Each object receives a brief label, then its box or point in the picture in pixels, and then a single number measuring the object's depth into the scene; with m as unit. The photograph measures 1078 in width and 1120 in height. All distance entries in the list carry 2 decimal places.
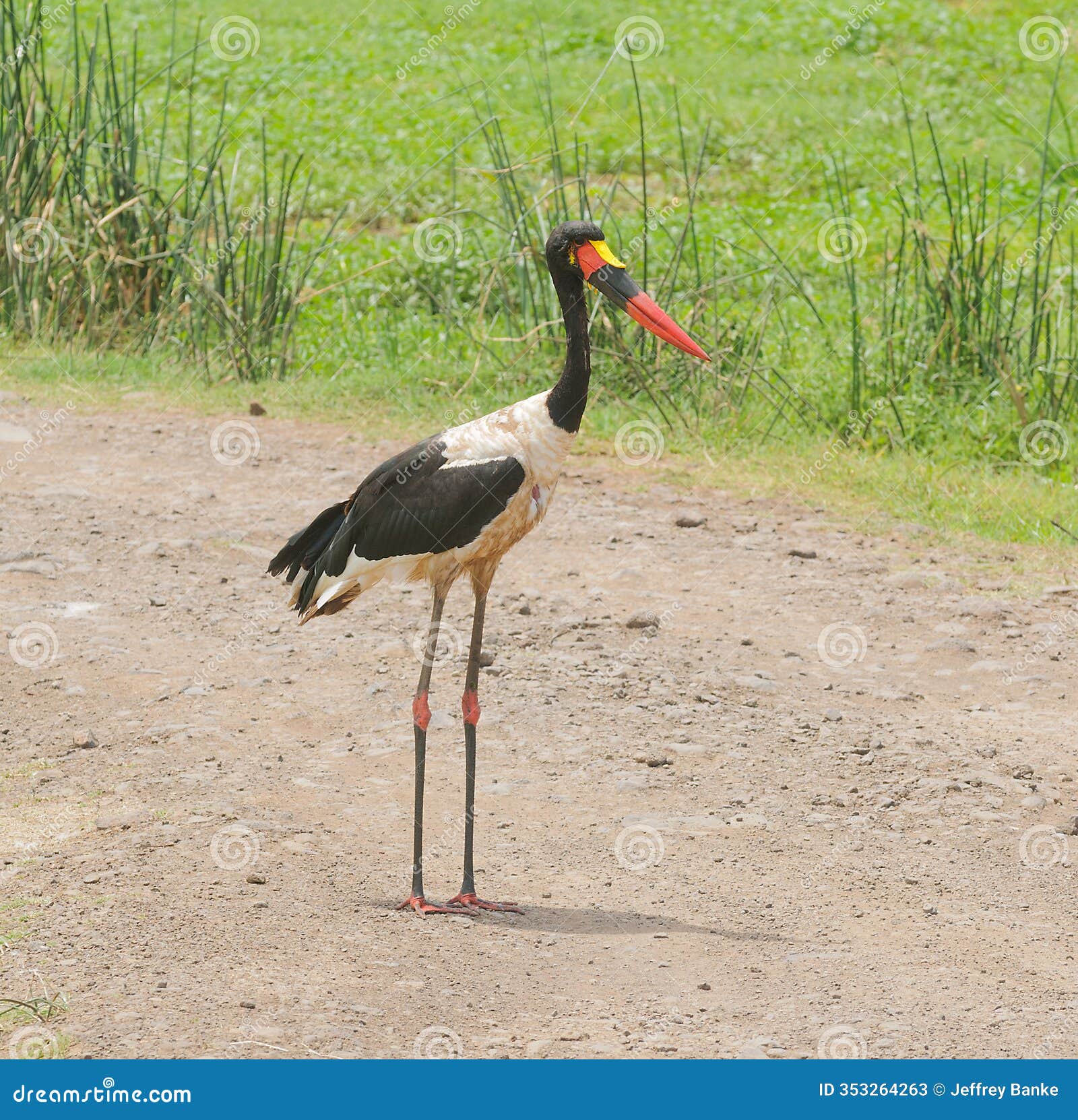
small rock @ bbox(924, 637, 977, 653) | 11.84
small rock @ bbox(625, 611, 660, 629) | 12.07
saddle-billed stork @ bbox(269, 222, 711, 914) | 8.33
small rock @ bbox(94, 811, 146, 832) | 8.84
